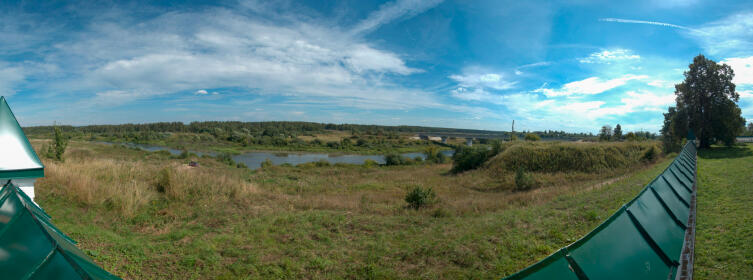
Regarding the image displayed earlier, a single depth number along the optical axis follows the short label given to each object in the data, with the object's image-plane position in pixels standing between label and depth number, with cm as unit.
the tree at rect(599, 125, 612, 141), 4591
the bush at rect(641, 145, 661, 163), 2095
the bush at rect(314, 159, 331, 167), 4302
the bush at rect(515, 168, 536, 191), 1598
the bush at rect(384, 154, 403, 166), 4534
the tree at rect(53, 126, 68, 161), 1203
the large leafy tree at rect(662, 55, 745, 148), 2062
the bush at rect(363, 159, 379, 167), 4264
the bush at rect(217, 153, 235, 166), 4278
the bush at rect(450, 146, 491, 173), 2691
